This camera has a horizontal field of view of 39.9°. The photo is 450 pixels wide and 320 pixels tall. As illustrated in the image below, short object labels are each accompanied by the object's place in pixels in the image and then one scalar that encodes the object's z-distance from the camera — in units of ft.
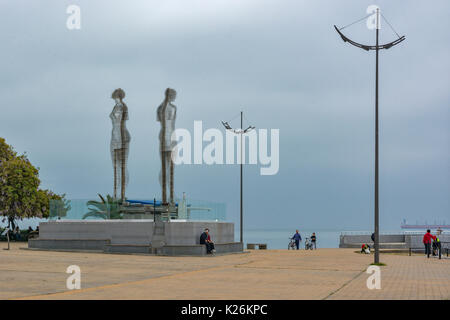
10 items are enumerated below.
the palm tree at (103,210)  119.96
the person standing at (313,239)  155.42
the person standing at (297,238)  152.25
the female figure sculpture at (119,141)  131.54
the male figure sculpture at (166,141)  125.39
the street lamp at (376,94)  83.77
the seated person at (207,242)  107.24
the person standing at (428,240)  111.89
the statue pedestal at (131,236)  107.14
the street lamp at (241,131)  150.21
